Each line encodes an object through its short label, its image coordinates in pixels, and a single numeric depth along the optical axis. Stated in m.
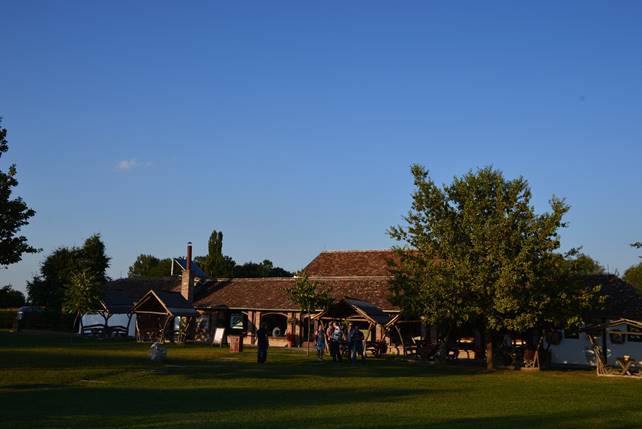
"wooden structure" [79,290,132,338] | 49.62
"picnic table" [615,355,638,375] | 27.33
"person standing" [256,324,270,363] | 28.36
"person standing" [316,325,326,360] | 31.94
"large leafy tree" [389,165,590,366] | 28.17
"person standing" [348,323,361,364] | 30.97
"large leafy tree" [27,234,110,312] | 62.81
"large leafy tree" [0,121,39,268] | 23.17
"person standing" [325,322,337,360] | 31.17
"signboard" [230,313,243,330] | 47.21
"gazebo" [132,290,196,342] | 43.72
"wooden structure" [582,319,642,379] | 27.44
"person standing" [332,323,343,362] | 30.95
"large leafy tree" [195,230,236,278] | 81.31
